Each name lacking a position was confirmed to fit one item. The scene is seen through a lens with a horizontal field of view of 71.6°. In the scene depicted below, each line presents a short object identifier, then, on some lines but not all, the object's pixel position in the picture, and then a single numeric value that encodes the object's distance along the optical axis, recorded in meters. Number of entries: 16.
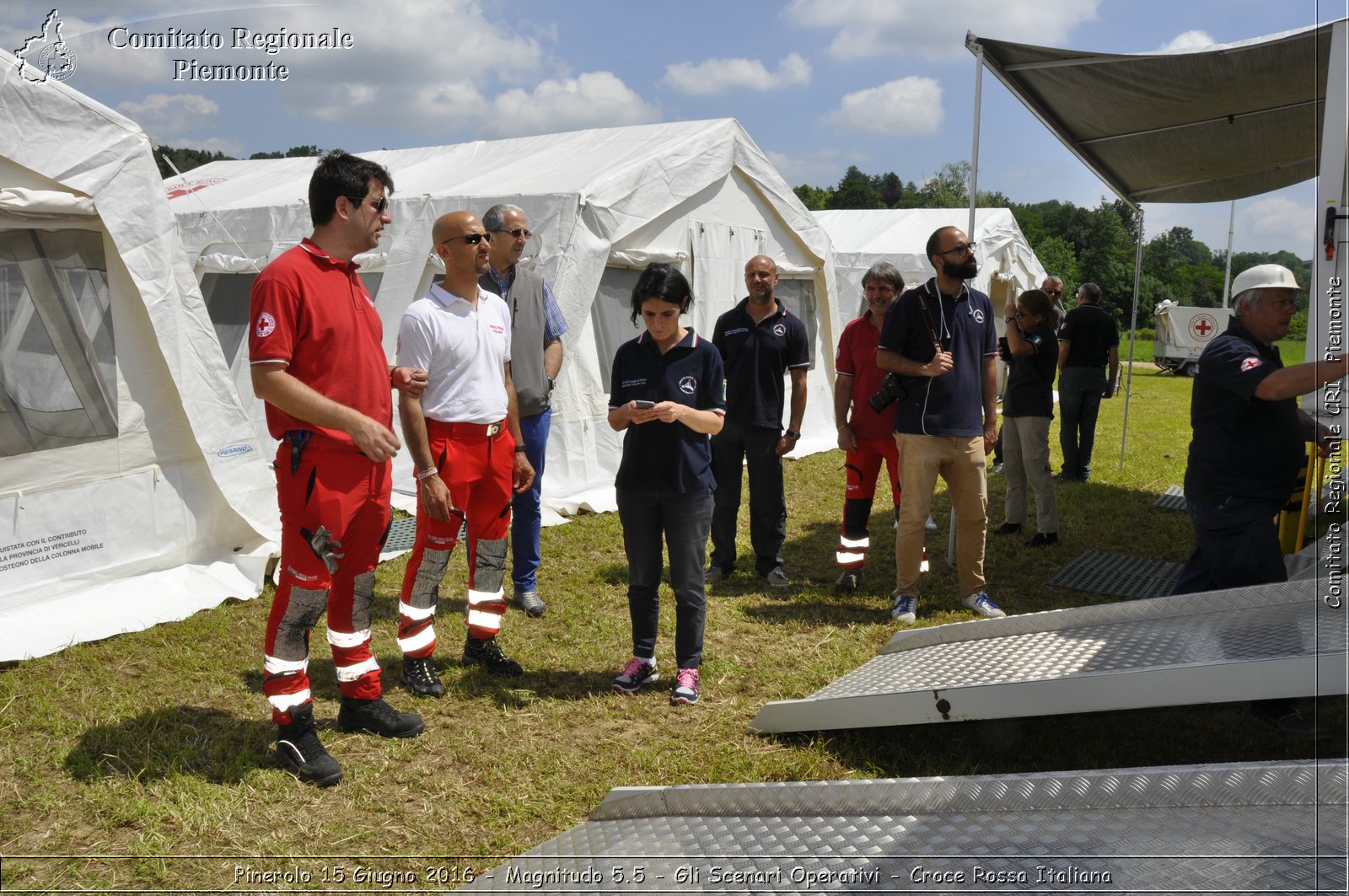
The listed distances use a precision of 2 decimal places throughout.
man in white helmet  3.86
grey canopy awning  5.41
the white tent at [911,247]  15.48
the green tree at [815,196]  72.50
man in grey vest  5.09
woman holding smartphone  3.92
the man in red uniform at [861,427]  5.88
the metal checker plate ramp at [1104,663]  2.67
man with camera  5.02
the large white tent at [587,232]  8.28
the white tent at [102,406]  5.00
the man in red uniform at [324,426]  3.21
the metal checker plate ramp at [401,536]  6.84
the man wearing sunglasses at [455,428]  4.03
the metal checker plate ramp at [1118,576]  6.09
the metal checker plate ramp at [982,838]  1.84
